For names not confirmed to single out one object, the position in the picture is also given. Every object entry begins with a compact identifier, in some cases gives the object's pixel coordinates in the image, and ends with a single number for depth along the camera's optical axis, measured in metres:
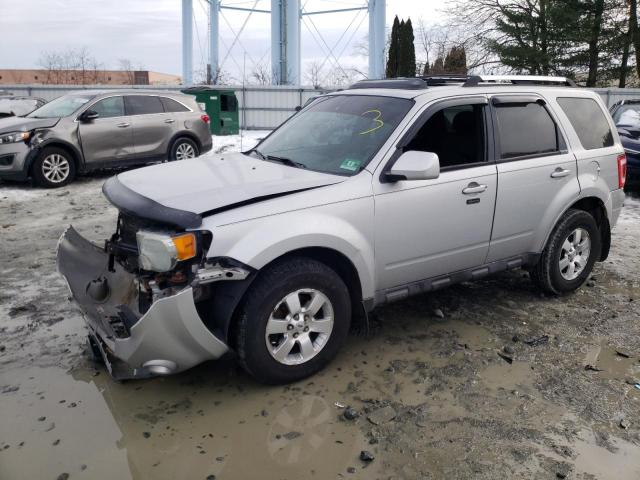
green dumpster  18.41
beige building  37.34
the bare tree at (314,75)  36.94
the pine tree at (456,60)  28.58
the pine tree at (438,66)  29.07
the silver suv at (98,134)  9.85
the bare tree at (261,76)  33.38
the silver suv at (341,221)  3.22
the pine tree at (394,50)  27.33
